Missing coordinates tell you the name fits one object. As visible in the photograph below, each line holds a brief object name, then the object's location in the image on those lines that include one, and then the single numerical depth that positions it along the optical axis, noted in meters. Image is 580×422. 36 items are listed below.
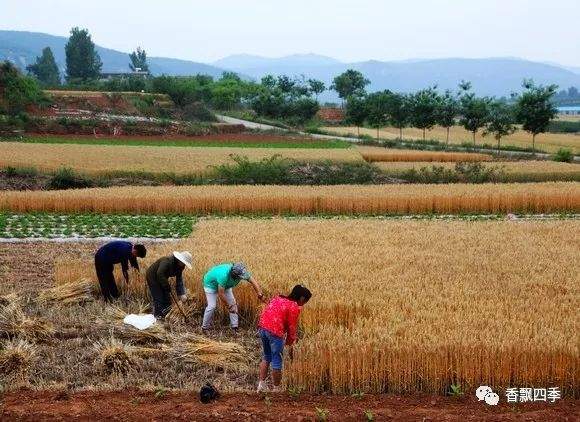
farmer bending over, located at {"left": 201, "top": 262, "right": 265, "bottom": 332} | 12.73
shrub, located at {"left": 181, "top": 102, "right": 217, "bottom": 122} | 89.38
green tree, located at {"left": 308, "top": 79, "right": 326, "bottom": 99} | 128.25
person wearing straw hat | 13.88
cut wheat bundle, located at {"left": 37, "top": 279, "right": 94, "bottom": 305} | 15.49
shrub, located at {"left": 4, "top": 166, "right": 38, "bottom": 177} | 38.47
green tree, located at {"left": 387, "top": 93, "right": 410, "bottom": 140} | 77.44
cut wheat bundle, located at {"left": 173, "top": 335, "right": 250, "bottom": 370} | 11.89
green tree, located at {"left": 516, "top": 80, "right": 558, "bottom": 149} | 63.97
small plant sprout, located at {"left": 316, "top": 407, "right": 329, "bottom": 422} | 9.38
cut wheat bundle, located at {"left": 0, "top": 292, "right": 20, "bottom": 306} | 14.72
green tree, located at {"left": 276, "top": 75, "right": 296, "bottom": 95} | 121.74
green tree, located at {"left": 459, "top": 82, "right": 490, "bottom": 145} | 67.81
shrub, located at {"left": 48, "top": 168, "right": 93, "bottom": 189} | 37.28
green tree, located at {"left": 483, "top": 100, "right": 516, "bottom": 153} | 65.50
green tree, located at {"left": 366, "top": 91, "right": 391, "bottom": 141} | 79.38
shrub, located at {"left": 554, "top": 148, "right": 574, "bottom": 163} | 56.84
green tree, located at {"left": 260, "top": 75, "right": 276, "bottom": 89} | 131.86
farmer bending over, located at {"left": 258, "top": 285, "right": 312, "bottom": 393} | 10.54
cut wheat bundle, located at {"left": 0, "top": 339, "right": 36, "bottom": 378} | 11.38
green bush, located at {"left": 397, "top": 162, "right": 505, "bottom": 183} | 41.03
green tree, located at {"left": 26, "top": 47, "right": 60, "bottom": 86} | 162.88
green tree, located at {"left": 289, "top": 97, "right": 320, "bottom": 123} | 89.89
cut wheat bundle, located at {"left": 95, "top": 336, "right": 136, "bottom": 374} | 11.65
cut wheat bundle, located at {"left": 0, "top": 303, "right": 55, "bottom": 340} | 12.98
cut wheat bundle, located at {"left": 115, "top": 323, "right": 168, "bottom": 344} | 12.94
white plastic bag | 13.16
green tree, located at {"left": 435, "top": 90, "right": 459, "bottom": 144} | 71.81
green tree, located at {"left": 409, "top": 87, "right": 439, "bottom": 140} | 72.44
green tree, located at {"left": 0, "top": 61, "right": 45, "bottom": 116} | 74.81
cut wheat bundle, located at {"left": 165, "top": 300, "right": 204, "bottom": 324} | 14.29
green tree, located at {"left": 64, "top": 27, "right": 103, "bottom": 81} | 156.56
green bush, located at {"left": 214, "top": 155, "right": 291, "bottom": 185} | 39.78
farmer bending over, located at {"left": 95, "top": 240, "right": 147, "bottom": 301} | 15.09
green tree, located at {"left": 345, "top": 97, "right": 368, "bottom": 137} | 81.25
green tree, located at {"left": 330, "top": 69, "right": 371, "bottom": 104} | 137.12
